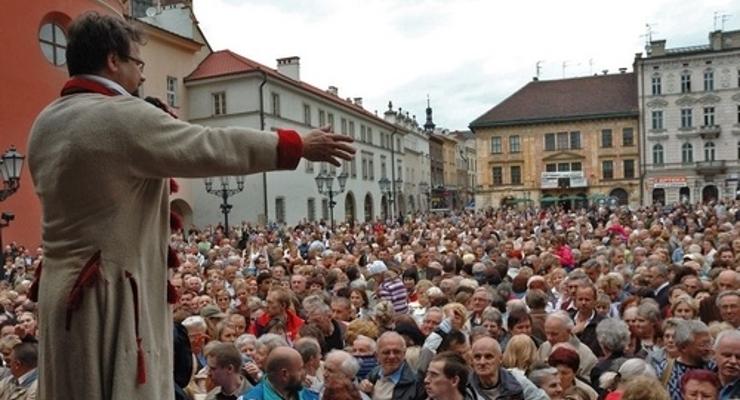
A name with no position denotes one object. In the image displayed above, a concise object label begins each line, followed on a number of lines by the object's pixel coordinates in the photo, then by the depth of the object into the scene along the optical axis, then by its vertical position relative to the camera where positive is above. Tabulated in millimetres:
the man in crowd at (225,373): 5293 -1356
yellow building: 71125 +5217
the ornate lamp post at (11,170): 13172 +764
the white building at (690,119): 66562 +6944
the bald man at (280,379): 4922 -1317
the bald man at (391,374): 5852 -1590
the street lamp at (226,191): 22328 +388
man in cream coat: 2127 -21
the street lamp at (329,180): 28109 +802
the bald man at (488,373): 5398 -1459
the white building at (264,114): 40281 +5549
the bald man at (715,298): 7090 -1209
